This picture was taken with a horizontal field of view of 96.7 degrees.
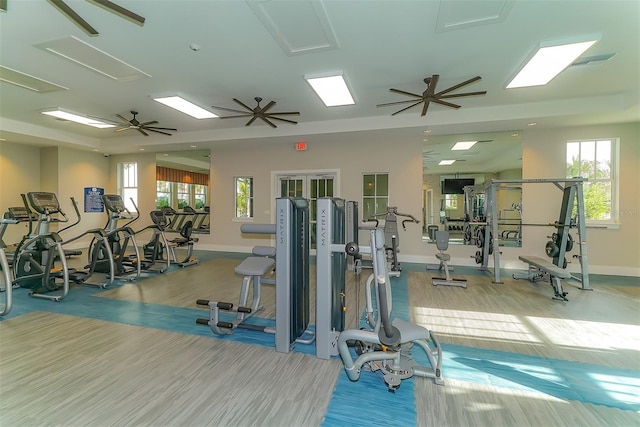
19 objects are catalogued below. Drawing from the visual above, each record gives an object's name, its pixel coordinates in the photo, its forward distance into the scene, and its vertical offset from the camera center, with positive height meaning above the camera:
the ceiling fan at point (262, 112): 5.00 +1.78
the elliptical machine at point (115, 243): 4.91 -0.60
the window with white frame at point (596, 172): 5.70 +0.78
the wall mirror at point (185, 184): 8.46 +0.79
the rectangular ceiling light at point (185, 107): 4.99 +1.94
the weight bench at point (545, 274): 4.09 -1.02
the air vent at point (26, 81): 4.08 +1.96
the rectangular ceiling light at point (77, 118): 5.68 +1.94
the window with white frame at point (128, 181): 9.04 +0.92
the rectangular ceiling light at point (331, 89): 4.14 +1.91
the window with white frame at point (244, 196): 8.02 +0.38
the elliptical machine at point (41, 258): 4.00 -0.72
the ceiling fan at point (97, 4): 2.20 +1.61
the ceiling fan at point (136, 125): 5.66 +1.73
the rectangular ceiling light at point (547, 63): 3.26 +1.87
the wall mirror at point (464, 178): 6.20 +0.74
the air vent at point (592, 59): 3.52 +1.91
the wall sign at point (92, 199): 8.72 +0.32
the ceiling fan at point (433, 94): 3.91 +1.73
